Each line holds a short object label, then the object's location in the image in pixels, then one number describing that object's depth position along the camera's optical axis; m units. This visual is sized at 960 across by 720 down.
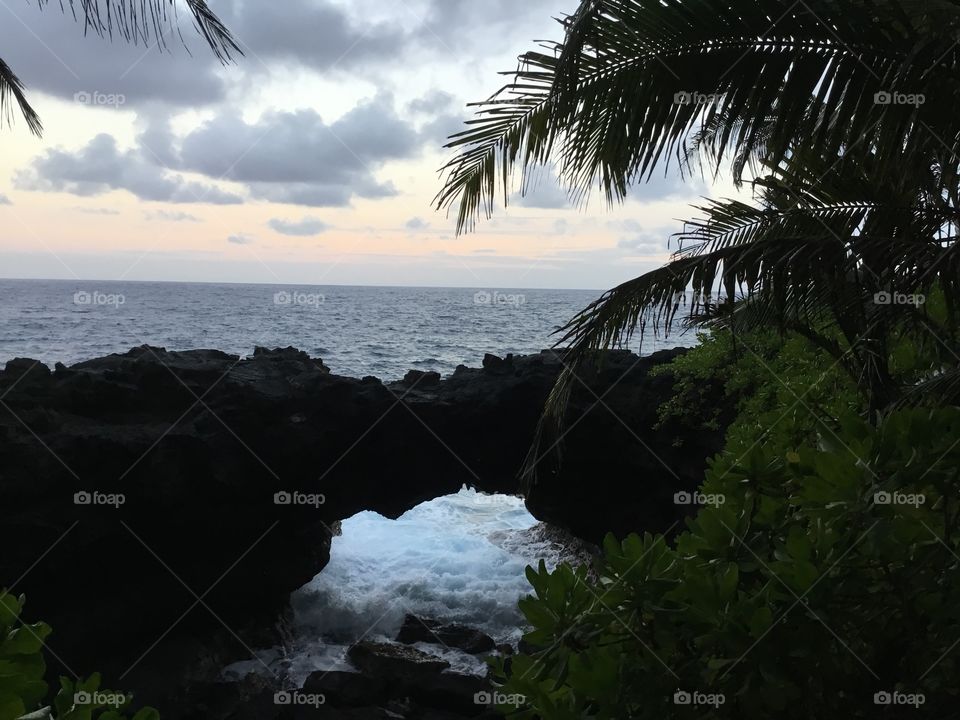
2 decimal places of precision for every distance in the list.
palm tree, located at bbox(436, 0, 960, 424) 3.20
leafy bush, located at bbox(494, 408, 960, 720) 2.08
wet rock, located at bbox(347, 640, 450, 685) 10.62
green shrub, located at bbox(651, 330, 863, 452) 5.98
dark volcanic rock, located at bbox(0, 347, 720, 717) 9.81
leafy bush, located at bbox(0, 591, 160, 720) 1.59
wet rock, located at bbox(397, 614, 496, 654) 12.23
